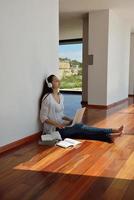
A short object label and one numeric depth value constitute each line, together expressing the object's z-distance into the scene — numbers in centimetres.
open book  341
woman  368
